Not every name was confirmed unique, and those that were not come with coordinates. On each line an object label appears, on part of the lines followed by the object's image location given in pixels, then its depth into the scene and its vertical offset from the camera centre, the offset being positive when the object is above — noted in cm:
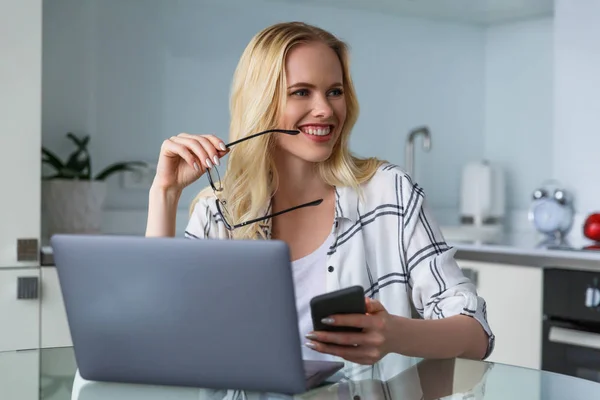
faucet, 393 +16
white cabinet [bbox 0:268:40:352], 270 -39
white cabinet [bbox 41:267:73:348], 275 -41
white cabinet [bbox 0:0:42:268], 268 +16
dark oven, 278 -43
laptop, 102 -15
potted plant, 306 -6
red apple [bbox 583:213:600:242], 307 -14
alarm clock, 333 -9
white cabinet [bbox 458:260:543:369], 298 -41
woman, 177 -2
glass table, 115 -27
